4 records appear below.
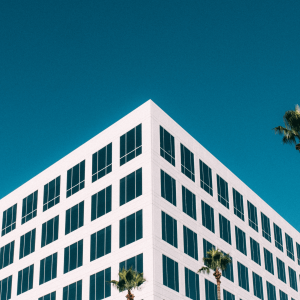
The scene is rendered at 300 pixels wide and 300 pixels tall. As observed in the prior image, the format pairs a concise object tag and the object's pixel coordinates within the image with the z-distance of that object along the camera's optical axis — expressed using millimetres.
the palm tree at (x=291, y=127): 36050
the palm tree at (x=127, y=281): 43156
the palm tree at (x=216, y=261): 46594
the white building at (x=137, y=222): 51938
